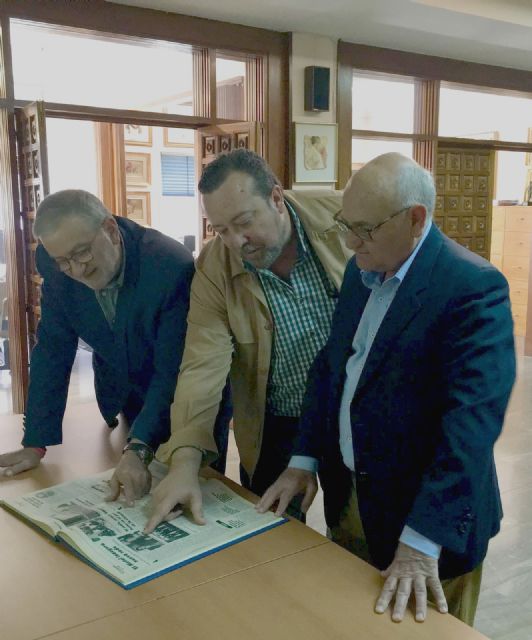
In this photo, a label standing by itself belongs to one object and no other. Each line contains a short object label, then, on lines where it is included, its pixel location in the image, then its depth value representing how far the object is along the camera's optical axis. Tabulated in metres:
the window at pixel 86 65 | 4.39
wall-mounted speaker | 5.18
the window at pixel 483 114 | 6.55
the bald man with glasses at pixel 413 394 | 1.12
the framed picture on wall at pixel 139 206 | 8.45
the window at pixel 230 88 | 5.14
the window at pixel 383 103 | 5.88
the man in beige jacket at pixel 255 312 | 1.59
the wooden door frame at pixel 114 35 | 4.18
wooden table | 1.02
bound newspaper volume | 1.20
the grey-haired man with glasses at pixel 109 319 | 1.61
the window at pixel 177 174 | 8.80
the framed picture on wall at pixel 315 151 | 5.30
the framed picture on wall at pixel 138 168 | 8.44
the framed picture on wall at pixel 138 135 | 8.37
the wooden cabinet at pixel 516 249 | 7.47
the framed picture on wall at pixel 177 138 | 8.66
